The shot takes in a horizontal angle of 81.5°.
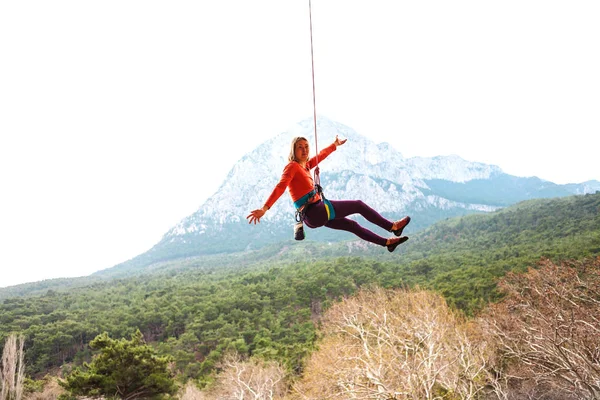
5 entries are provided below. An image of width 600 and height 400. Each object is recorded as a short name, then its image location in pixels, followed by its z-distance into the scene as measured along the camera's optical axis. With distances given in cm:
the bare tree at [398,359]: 977
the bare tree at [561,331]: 862
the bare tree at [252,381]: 1536
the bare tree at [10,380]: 1549
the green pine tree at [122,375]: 1333
